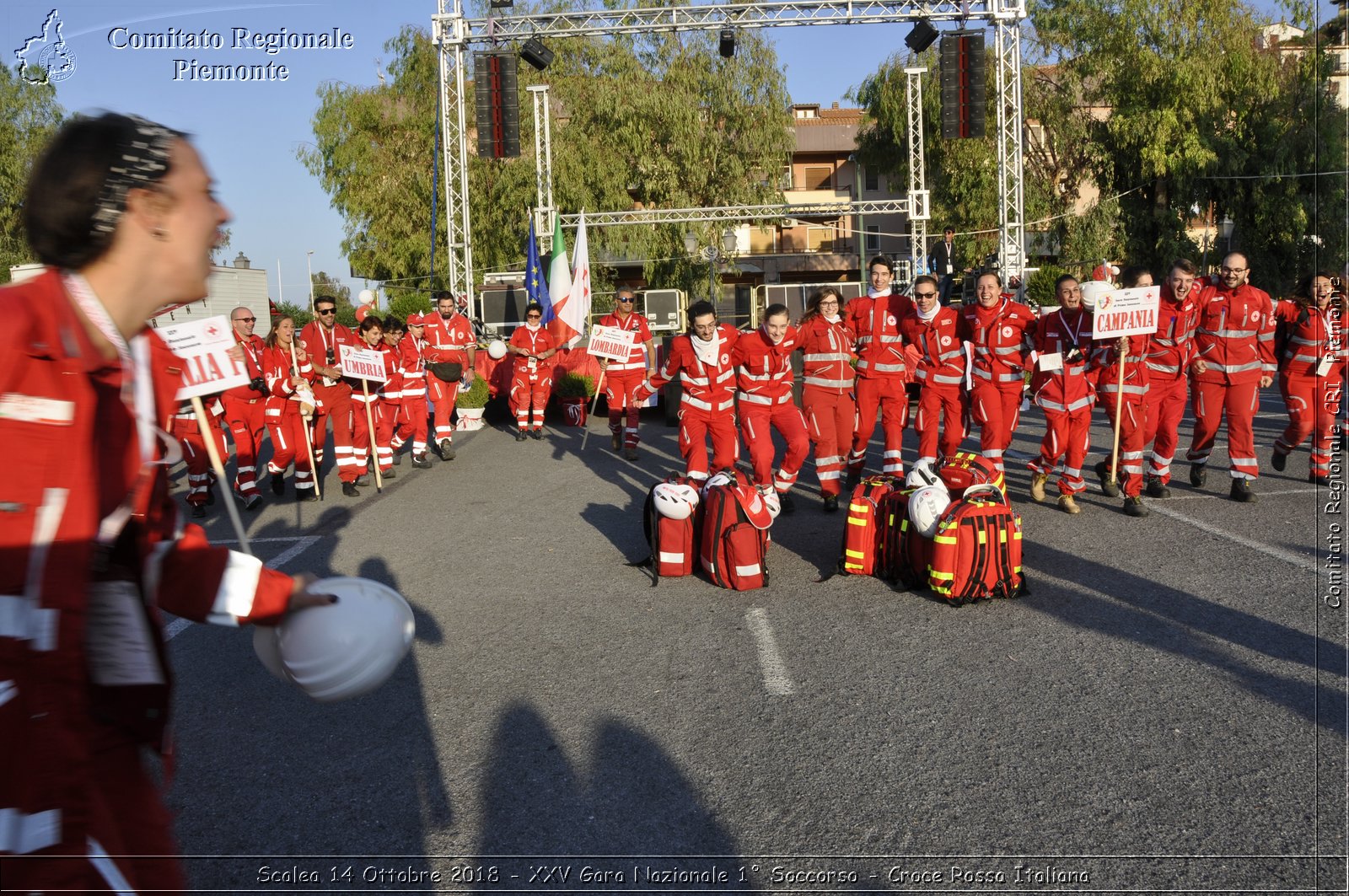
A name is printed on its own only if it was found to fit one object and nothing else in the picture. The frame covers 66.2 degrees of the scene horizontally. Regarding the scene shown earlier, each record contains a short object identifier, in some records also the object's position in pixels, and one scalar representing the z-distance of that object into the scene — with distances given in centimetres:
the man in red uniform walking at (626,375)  1414
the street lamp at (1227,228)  3347
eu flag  2206
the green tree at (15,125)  2216
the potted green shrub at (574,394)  1809
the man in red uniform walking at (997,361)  951
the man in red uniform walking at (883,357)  1040
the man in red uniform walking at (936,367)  995
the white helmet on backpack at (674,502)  718
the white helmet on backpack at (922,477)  713
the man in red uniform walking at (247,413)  1112
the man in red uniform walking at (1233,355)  954
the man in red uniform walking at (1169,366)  962
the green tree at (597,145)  3488
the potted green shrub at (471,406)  1769
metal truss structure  1884
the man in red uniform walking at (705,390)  956
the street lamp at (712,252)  3506
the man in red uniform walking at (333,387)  1170
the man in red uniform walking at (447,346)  1452
